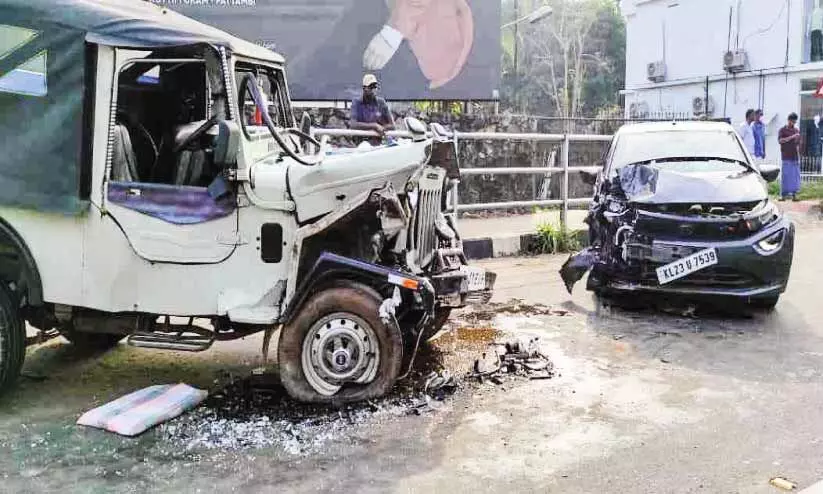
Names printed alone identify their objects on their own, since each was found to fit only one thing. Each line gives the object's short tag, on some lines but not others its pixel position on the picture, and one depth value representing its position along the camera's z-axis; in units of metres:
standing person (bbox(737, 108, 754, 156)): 16.98
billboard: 15.22
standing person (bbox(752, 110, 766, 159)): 17.19
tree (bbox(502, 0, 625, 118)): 38.28
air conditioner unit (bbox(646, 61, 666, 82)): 26.78
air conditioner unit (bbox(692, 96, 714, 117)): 24.97
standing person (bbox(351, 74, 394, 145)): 10.04
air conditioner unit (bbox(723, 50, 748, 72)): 23.50
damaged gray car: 6.86
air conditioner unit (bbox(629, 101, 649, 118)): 28.14
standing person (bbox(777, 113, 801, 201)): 15.98
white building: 22.06
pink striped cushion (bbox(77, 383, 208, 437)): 4.45
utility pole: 38.62
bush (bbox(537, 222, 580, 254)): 11.02
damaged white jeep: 4.64
